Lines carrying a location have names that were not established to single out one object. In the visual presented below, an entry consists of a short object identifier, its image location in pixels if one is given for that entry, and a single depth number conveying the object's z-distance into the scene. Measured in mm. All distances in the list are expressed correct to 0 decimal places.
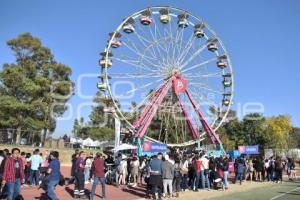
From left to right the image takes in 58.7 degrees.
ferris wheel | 24553
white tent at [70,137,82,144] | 30761
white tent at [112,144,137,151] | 19379
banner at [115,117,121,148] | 22678
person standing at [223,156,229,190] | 14296
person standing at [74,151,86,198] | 10451
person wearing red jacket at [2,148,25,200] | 8042
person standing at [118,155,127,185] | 14074
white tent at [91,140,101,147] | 33696
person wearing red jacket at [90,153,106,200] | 10210
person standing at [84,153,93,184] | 13738
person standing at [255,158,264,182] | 18114
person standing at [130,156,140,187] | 13805
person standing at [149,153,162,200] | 10646
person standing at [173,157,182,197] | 12187
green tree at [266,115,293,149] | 49476
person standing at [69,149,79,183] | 11164
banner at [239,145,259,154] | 23443
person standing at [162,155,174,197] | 11016
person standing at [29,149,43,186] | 12545
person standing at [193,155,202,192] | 13342
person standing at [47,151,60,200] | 8575
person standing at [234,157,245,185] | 16538
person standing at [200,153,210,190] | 13574
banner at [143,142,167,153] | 19533
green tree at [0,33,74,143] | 24256
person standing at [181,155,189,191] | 12925
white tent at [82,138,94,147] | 33010
